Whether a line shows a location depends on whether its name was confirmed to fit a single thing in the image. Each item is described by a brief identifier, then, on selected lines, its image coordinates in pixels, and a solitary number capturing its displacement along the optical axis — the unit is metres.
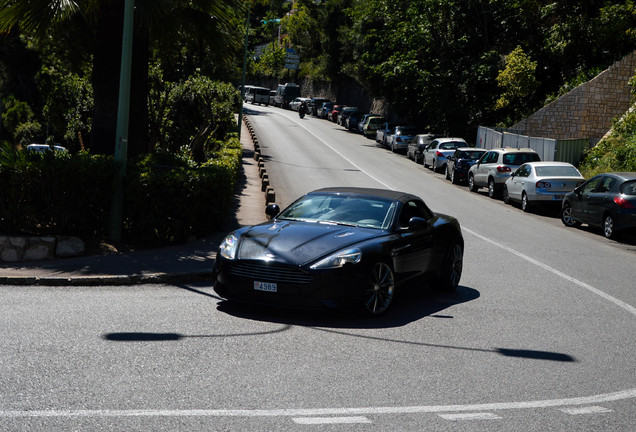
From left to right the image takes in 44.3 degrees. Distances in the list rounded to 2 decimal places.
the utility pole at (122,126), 12.56
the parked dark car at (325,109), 75.82
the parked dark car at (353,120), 63.53
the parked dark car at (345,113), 65.00
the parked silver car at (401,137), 48.44
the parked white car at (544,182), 24.34
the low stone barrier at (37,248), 11.56
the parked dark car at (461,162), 33.34
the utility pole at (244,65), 37.72
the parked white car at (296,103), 80.27
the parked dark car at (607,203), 18.81
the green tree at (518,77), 39.75
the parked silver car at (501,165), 28.67
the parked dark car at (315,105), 77.98
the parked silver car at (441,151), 37.88
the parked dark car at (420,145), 42.72
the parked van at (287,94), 88.50
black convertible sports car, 8.47
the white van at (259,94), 91.31
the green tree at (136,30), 13.81
